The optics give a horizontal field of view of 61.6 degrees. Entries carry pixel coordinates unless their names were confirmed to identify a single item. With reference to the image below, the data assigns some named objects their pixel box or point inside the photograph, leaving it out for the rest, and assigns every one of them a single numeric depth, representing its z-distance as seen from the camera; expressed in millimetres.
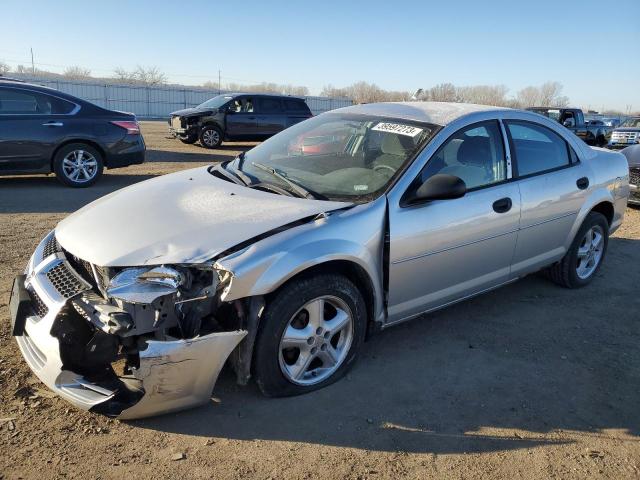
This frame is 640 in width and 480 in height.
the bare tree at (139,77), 83562
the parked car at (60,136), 8297
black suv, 16453
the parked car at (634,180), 8861
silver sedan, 2678
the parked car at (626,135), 18308
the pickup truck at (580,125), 19916
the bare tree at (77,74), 90625
